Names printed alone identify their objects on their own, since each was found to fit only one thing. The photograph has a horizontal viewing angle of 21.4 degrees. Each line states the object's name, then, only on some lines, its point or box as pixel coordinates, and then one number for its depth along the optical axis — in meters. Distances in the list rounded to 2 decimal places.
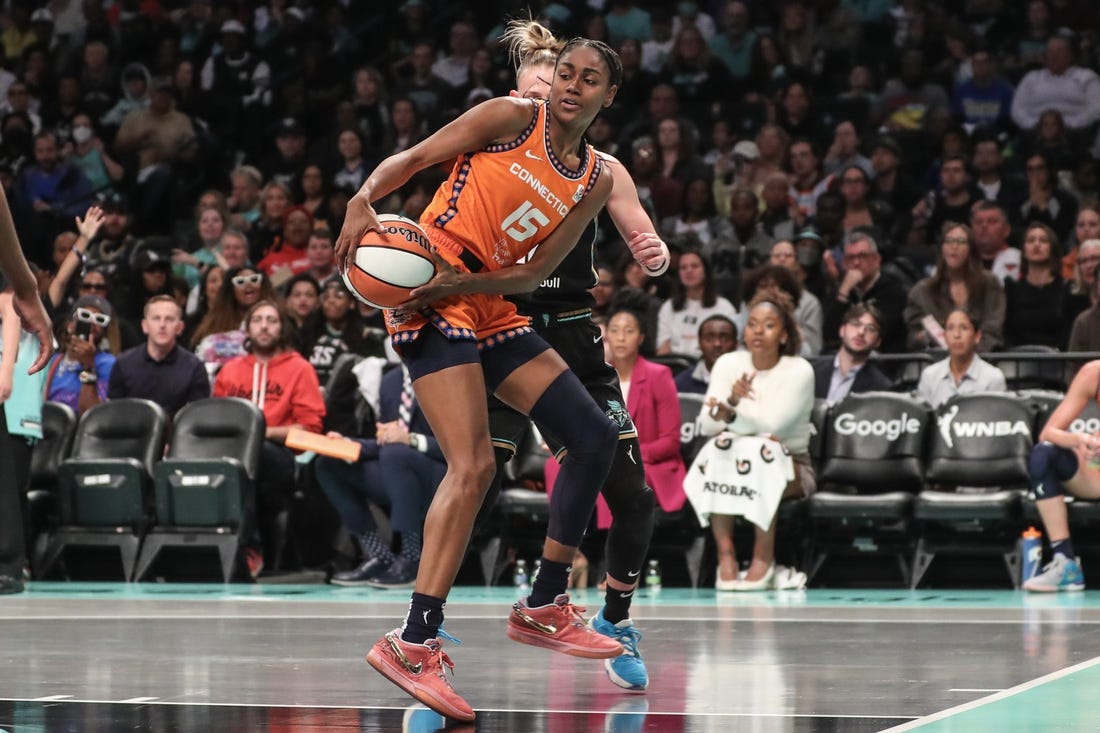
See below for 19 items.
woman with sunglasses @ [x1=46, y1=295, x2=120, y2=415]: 18.41
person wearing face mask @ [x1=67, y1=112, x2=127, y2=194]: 25.92
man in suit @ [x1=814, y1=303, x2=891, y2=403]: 17.13
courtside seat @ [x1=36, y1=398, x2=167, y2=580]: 17.17
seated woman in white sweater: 15.89
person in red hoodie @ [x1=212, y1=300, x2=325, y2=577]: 17.41
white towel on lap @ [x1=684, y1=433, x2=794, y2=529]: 15.59
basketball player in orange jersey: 7.73
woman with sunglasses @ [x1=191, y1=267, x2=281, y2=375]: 18.82
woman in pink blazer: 16.00
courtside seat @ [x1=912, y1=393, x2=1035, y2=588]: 15.86
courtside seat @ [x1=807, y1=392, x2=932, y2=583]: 16.39
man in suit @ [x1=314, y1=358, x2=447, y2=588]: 16.52
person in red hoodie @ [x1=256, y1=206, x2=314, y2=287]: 21.80
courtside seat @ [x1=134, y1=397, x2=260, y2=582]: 16.85
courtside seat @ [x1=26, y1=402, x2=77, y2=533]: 17.87
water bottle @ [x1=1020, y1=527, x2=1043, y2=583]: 15.32
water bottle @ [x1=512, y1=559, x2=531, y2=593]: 16.48
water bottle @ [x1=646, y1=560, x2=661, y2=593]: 16.19
